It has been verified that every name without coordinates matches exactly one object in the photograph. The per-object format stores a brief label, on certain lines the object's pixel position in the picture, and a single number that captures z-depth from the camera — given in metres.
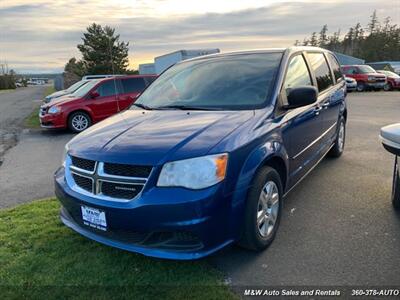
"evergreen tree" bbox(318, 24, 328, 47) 76.62
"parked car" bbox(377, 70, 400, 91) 26.38
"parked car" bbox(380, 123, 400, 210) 3.35
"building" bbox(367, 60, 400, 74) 37.21
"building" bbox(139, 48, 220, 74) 26.77
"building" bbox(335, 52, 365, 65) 50.54
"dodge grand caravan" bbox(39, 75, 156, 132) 11.41
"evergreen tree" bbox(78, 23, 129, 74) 48.12
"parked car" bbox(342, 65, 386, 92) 25.31
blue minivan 2.77
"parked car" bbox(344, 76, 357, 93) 24.62
